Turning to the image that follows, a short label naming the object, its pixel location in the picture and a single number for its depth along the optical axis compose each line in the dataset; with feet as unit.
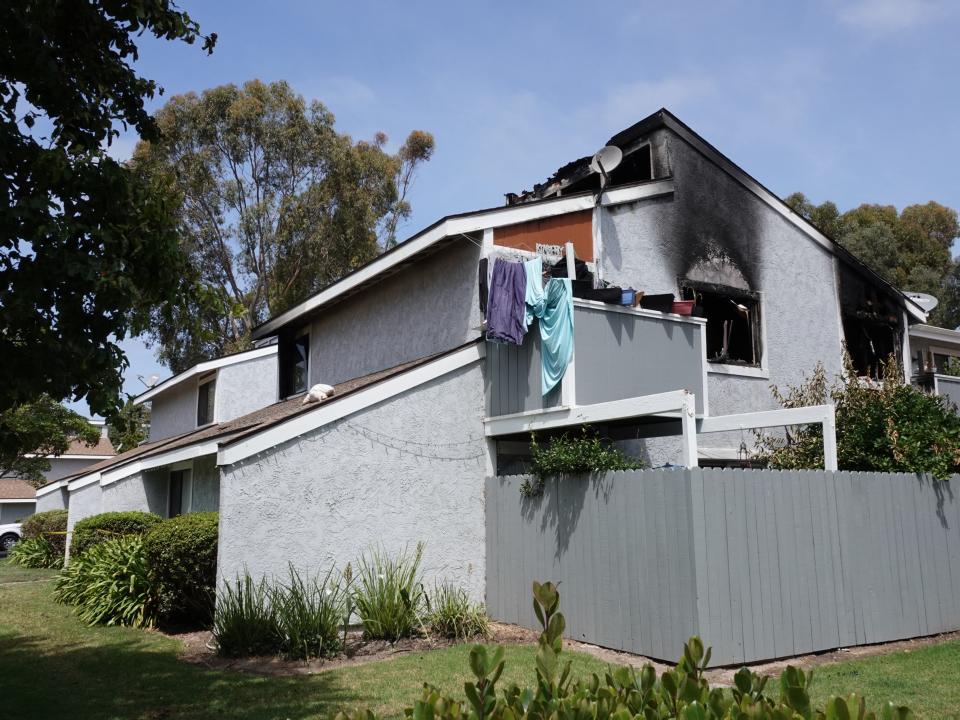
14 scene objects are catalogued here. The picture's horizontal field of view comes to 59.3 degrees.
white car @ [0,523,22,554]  111.24
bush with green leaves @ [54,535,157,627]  42.22
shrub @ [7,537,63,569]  76.64
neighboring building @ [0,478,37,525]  135.95
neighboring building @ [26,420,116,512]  142.00
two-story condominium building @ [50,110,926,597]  36.35
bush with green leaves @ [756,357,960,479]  37.37
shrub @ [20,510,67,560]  79.46
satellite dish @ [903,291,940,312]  64.69
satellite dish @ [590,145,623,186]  45.94
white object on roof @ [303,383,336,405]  45.11
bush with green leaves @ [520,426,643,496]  34.86
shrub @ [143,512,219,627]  38.34
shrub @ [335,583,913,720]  8.54
